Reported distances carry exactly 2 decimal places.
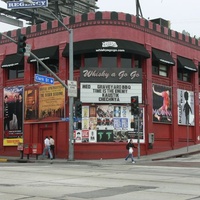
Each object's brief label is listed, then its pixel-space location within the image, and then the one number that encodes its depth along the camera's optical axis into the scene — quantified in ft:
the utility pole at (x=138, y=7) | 121.90
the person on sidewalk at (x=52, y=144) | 100.82
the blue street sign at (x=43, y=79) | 85.92
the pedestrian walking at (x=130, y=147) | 86.84
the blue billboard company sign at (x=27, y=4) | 85.16
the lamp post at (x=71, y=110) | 91.66
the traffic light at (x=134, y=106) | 90.58
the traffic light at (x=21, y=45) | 73.26
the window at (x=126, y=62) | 102.31
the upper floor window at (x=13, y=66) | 112.57
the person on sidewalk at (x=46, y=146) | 98.65
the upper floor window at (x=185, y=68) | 114.62
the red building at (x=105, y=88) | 98.27
